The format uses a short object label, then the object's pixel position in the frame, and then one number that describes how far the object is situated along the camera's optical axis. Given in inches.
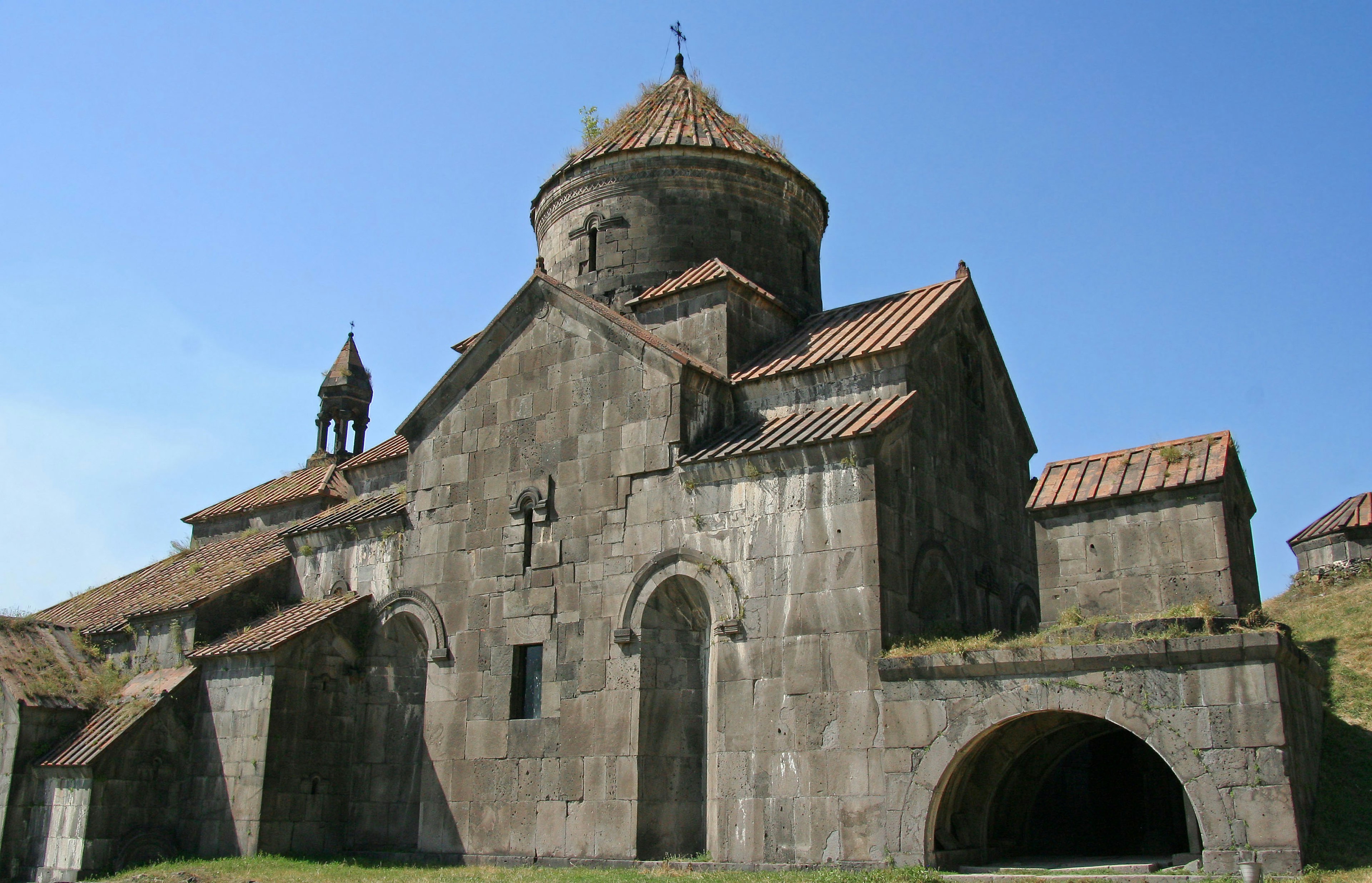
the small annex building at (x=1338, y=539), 725.3
